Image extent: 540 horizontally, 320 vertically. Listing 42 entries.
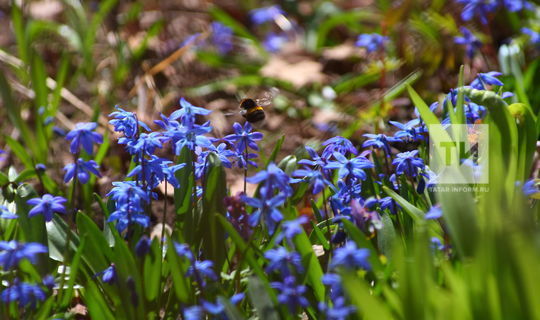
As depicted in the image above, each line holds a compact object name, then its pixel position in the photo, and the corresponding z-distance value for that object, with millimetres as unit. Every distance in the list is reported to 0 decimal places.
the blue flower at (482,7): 7176
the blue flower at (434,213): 3623
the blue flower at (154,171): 4184
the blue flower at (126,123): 4340
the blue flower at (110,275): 4059
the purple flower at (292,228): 3590
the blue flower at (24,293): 3826
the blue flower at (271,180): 3677
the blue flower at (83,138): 3986
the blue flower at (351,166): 4105
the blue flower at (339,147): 4574
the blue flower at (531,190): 3993
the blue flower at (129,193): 4043
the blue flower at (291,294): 3531
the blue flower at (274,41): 10588
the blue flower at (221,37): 10469
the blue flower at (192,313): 3316
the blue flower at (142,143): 4066
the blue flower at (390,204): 4420
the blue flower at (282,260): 3613
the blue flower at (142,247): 3795
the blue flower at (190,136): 4266
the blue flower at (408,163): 4305
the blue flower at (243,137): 4543
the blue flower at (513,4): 7166
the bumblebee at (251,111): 5043
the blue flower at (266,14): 10680
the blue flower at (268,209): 3693
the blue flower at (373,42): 7812
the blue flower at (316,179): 3883
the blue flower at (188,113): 4355
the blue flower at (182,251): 3754
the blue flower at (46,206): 4000
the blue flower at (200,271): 3780
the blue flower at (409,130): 4717
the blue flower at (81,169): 4074
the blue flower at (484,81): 5035
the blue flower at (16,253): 3680
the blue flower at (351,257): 3428
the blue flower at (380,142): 4652
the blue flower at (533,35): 6801
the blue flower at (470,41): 7000
